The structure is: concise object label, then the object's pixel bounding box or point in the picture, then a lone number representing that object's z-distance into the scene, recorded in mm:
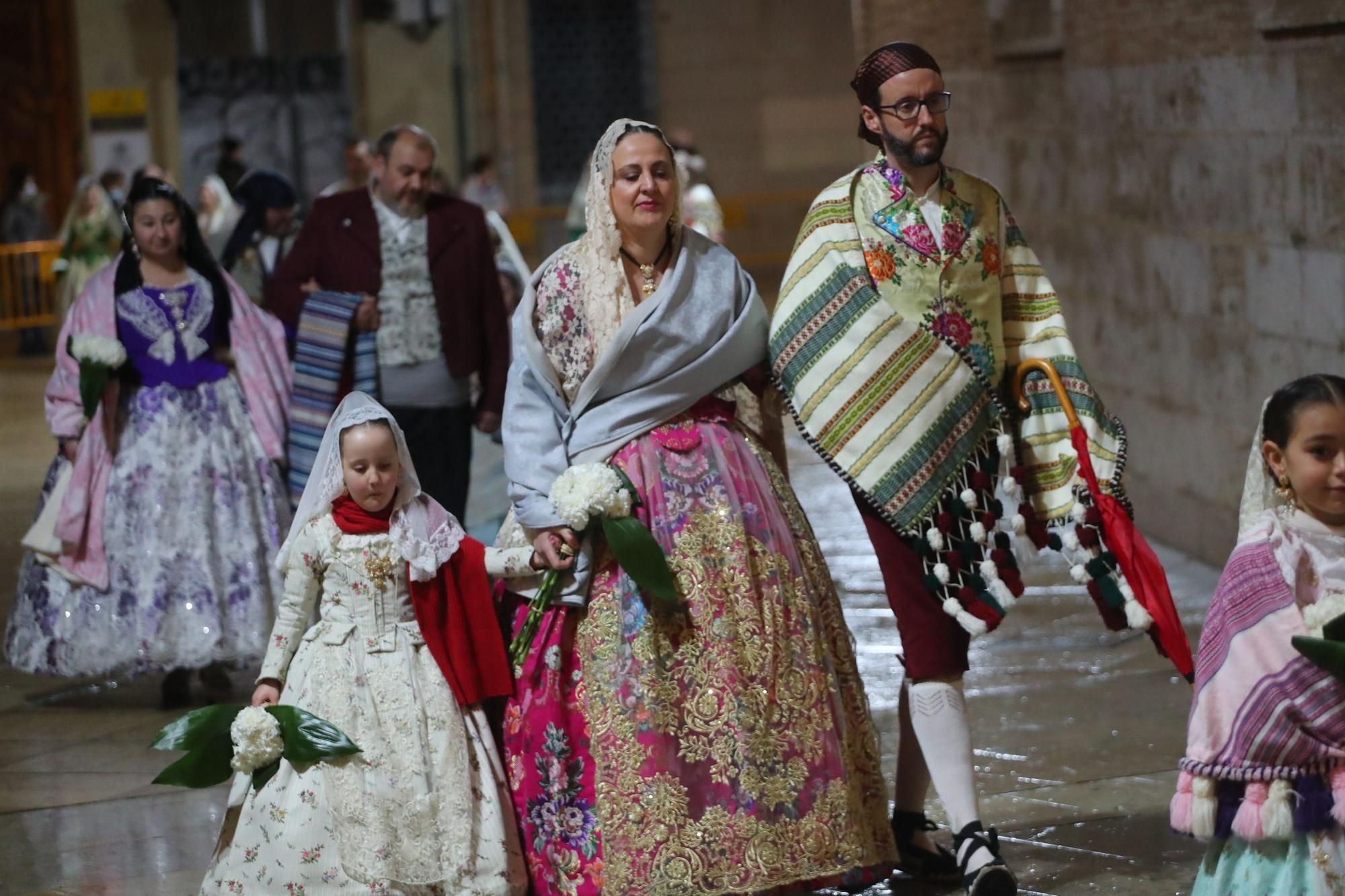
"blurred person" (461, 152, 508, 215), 19938
